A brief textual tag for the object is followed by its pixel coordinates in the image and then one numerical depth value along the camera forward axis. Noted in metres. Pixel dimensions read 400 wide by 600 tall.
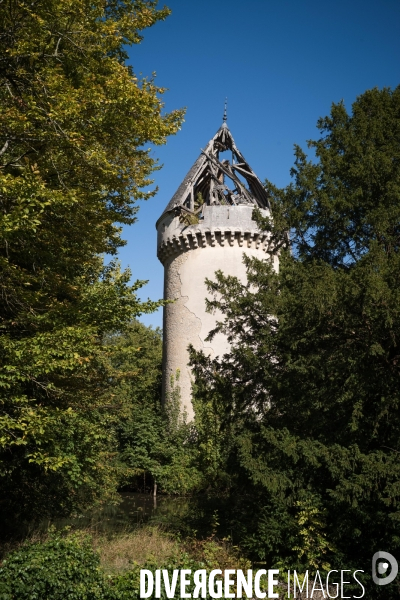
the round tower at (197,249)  18.67
